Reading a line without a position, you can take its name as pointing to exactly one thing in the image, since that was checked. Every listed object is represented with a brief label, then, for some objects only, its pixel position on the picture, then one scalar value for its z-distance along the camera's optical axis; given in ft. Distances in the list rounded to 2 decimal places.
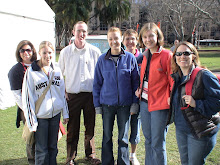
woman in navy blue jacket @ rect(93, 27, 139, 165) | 9.82
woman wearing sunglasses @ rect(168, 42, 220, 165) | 6.89
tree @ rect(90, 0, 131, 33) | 104.11
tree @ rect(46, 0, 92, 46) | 92.32
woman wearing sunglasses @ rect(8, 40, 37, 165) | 10.08
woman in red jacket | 8.64
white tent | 21.66
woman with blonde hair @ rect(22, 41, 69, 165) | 9.02
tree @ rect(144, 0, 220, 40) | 89.17
